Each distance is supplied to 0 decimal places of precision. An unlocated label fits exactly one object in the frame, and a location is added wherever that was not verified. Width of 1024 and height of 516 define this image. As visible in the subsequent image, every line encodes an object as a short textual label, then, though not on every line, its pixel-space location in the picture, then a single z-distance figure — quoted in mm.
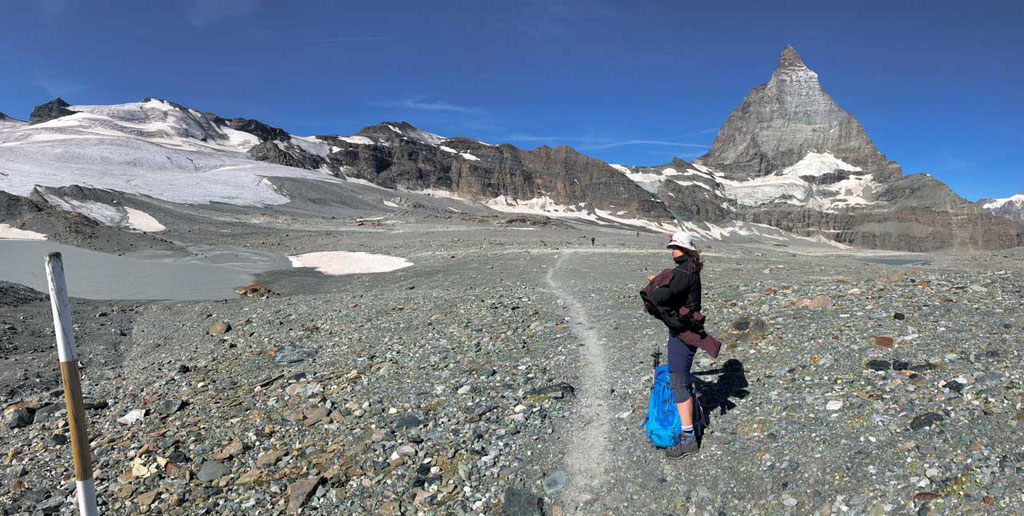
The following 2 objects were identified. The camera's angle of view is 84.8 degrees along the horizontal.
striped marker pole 4070
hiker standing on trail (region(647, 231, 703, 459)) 6176
